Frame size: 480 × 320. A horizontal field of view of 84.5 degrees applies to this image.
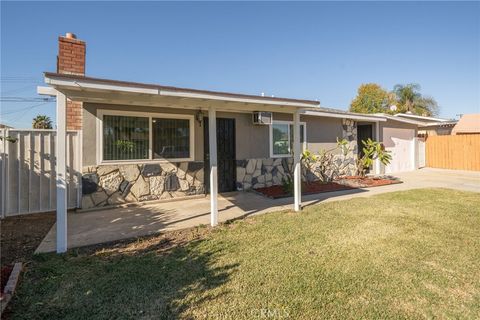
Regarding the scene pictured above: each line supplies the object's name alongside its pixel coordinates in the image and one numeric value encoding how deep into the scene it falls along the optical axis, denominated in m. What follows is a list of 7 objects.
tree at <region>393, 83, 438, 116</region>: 34.22
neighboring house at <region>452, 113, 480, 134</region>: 20.42
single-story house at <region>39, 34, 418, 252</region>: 4.23
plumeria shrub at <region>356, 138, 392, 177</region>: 10.30
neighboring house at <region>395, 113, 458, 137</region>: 19.86
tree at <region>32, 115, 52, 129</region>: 16.98
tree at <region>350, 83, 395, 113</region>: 36.47
